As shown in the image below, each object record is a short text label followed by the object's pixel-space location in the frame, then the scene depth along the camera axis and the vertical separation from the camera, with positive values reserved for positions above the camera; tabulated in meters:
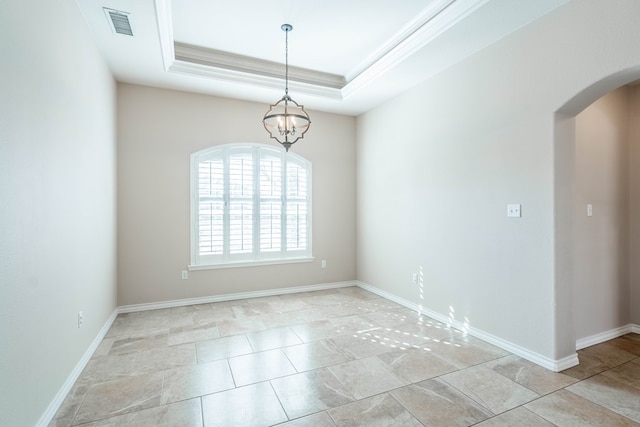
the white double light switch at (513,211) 3.00 +0.04
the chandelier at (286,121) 3.27 +1.00
